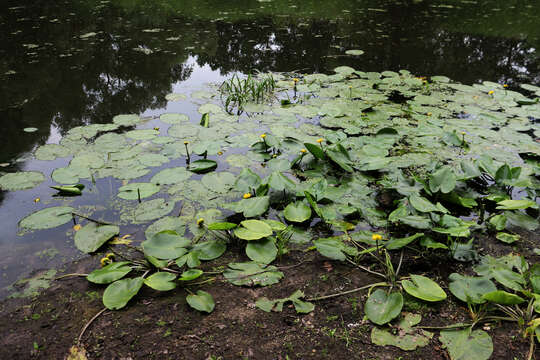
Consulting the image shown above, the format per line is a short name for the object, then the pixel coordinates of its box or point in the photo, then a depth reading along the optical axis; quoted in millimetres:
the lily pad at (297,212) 1887
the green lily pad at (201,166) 2475
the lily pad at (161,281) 1466
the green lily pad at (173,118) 3182
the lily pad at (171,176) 2318
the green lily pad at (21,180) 2324
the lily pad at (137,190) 2182
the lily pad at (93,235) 1831
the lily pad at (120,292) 1423
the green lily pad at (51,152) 2672
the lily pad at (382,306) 1353
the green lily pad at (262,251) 1665
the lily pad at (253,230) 1683
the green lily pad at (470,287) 1415
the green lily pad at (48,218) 1979
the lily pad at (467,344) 1205
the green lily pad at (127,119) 3166
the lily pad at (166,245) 1646
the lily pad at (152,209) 2055
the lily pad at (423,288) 1399
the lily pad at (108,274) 1542
